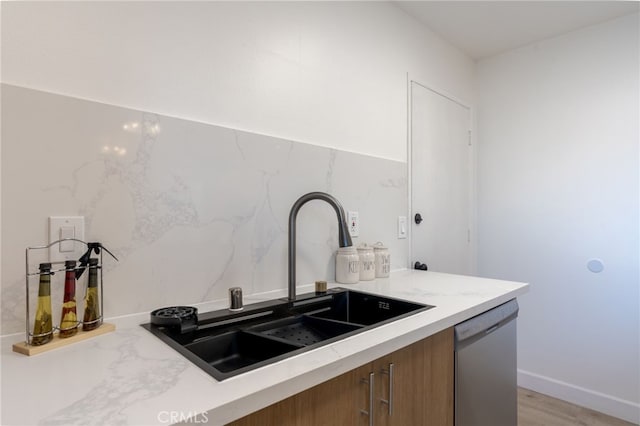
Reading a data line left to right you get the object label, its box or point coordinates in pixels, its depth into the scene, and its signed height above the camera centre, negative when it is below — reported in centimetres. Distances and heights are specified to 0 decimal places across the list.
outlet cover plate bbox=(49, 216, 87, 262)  88 -5
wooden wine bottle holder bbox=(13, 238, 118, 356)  75 -28
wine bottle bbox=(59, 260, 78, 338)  83 -21
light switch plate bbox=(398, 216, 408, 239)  201 -5
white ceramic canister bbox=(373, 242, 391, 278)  172 -21
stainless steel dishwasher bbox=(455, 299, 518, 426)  117 -56
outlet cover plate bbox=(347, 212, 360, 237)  169 -2
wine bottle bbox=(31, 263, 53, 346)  77 -22
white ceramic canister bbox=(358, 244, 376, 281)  163 -21
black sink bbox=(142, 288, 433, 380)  89 -32
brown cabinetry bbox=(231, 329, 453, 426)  69 -42
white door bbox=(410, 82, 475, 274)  218 +25
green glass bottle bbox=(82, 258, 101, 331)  87 -22
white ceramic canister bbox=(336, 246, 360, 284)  154 -21
